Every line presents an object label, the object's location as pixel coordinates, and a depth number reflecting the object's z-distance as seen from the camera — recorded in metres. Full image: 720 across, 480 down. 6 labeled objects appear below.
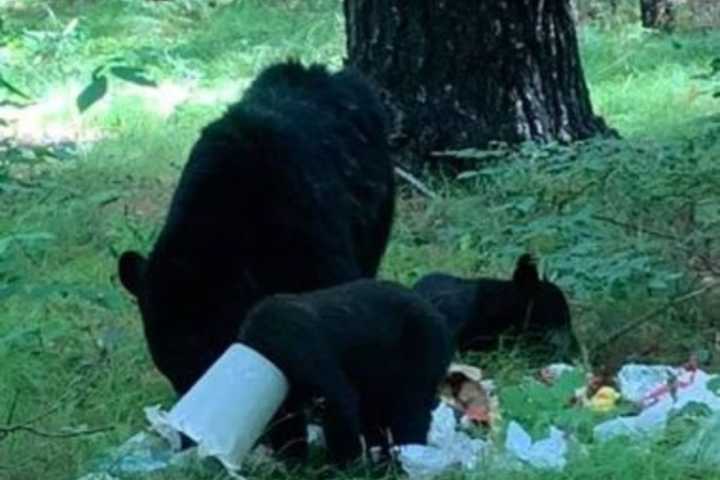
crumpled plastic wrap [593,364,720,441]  9.37
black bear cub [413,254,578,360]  11.37
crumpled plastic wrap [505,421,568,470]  8.88
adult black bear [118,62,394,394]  9.73
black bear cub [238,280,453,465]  8.80
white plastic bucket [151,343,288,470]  8.83
